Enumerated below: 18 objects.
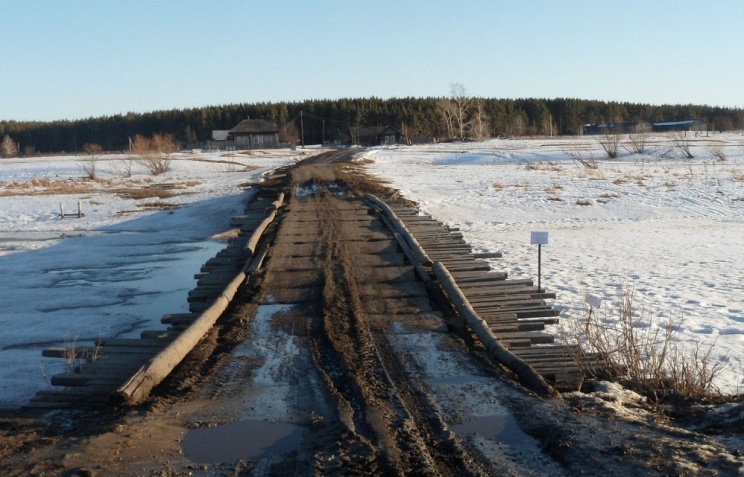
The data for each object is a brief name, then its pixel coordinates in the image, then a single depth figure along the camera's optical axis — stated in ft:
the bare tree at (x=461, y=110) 378.30
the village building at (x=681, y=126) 447.42
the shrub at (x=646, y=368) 19.80
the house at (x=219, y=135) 411.34
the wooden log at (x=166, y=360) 19.11
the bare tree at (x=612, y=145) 176.96
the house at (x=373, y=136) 392.88
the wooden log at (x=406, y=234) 38.37
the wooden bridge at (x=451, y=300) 20.17
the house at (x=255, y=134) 366.43
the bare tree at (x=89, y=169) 145.48
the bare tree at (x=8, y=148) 372.40
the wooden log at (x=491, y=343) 20.10
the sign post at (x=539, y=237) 32.48
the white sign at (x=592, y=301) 24.50
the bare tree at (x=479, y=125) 366.65
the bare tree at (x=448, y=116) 386.11
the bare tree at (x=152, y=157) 153.28
